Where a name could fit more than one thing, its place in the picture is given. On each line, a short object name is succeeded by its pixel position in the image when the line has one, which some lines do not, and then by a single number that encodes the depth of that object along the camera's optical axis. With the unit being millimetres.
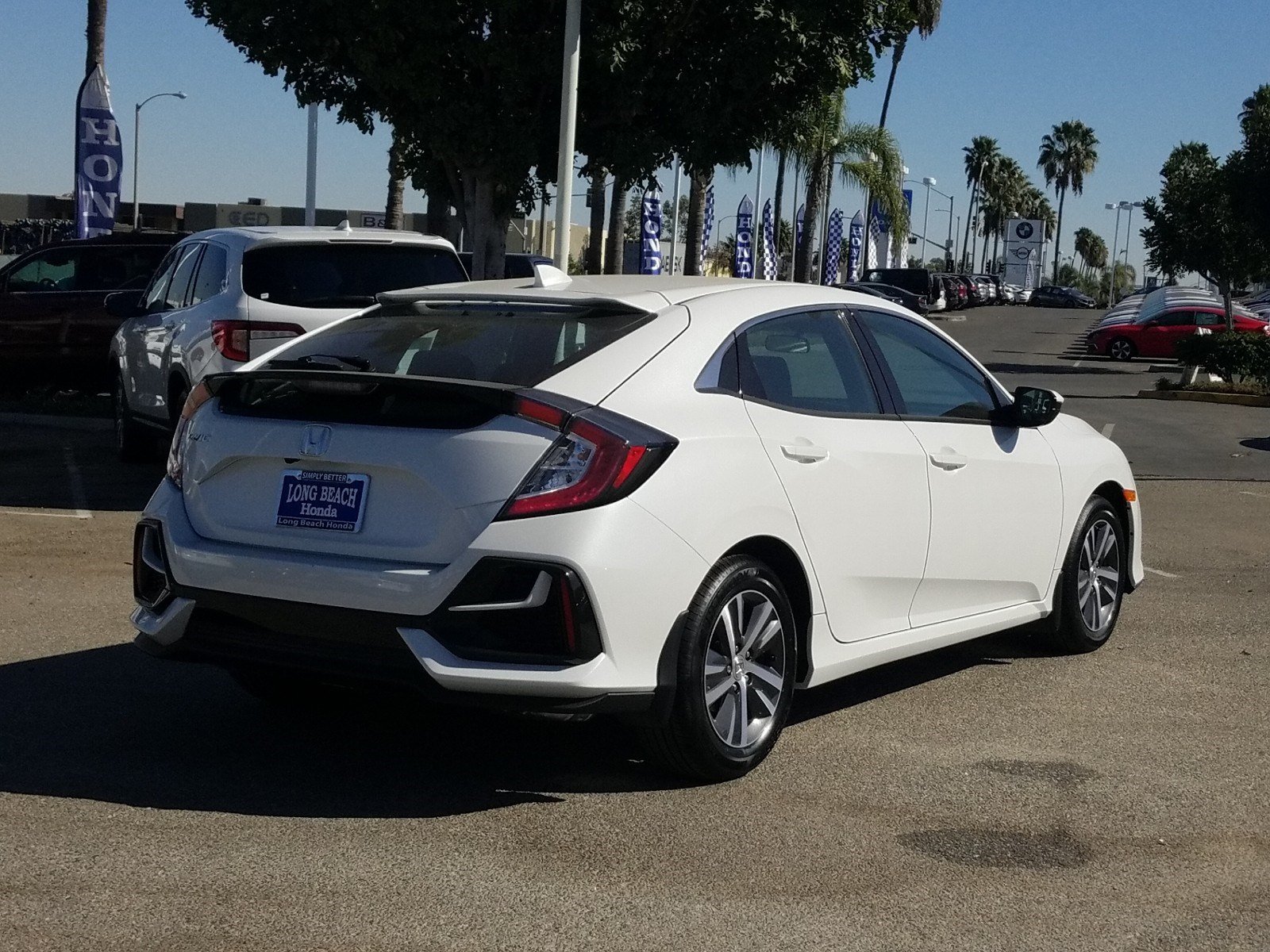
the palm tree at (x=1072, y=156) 138875
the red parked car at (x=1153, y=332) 43312
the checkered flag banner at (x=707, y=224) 48688
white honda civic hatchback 4758
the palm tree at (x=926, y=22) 69875
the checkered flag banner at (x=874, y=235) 70375
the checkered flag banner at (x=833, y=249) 66688
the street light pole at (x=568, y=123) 15391
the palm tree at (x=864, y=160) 48000
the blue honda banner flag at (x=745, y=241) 54000
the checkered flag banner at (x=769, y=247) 59062
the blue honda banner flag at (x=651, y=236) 39000
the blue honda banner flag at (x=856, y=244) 75062
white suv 10562
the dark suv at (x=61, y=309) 16531
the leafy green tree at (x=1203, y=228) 35125
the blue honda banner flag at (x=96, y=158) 23266
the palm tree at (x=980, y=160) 130250
